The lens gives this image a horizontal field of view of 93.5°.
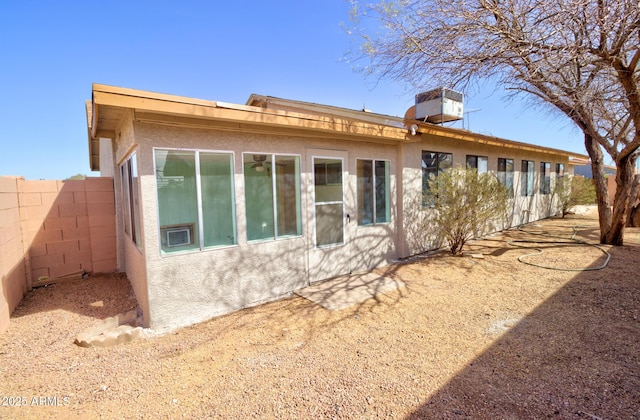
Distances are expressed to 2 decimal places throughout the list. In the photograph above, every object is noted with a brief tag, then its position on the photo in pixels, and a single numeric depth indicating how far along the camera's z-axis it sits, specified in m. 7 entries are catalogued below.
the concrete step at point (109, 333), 3.44
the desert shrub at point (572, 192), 13.44
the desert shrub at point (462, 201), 6.66
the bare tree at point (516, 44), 4.61
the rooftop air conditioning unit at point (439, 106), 8.52
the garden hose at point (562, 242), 5.77
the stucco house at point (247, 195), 3.72
